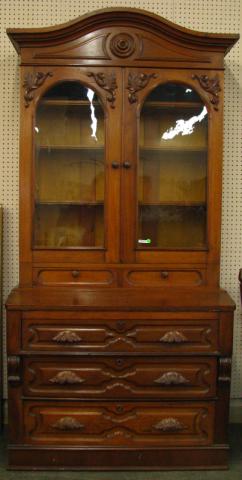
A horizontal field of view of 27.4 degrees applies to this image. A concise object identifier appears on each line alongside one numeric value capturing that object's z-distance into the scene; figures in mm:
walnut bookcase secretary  2453
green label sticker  2688
